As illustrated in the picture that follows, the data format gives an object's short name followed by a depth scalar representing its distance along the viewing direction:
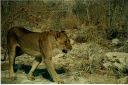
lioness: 6.38
